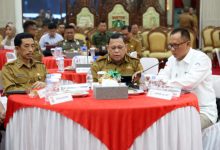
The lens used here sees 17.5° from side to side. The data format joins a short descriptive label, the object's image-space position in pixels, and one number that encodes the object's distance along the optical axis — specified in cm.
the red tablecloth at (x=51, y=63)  1079
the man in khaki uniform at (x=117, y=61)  672
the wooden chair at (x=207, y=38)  1930
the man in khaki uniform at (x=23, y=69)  619
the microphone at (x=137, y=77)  614
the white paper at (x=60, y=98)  487
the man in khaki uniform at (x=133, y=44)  1401
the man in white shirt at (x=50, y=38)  1524
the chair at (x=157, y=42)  1808
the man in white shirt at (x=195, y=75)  594
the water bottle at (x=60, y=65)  901
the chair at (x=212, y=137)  590
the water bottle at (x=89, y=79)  662
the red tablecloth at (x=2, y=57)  1259
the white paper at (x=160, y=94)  509
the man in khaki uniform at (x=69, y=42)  1286
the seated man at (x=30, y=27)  1212
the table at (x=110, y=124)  470
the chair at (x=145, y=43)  1798
